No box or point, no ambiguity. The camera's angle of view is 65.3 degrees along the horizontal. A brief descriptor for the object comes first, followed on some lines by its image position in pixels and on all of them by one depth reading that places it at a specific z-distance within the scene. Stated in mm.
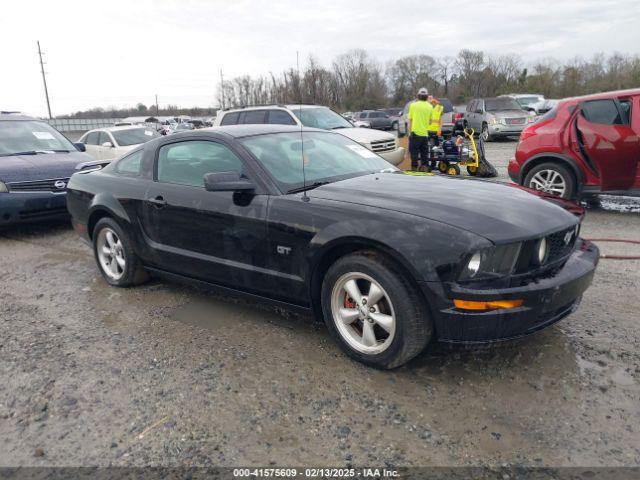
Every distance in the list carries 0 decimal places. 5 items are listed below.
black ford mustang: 2701
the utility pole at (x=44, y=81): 49875
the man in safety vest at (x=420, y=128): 10445
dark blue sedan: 6762
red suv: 6496
